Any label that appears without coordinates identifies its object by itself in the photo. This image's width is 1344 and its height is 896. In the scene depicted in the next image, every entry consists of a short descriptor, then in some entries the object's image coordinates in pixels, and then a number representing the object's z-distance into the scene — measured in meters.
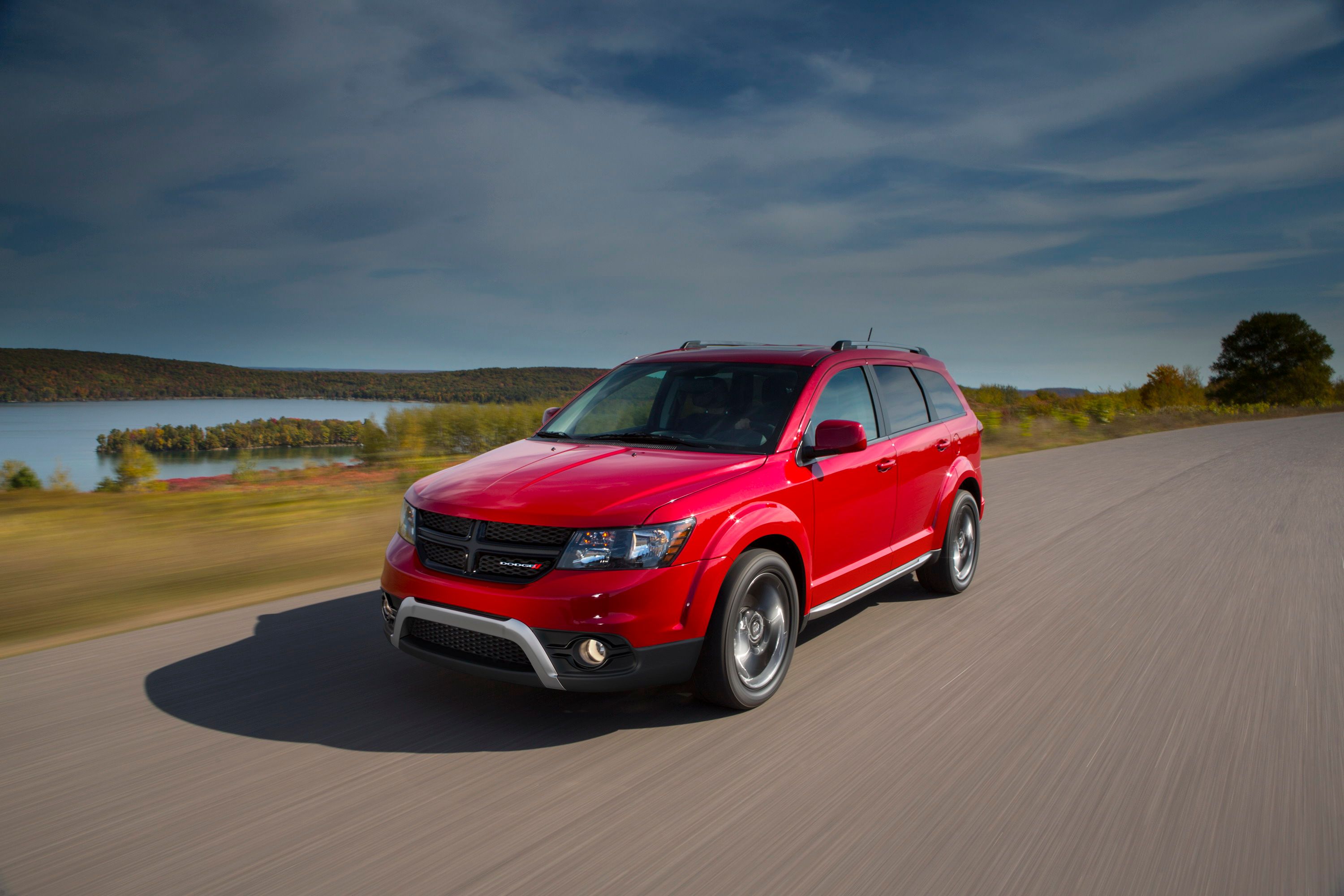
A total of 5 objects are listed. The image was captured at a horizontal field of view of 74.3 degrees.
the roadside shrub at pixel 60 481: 9.65
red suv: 3.71
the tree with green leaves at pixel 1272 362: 82.44
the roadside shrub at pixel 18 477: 9.63
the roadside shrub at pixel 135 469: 10.55
